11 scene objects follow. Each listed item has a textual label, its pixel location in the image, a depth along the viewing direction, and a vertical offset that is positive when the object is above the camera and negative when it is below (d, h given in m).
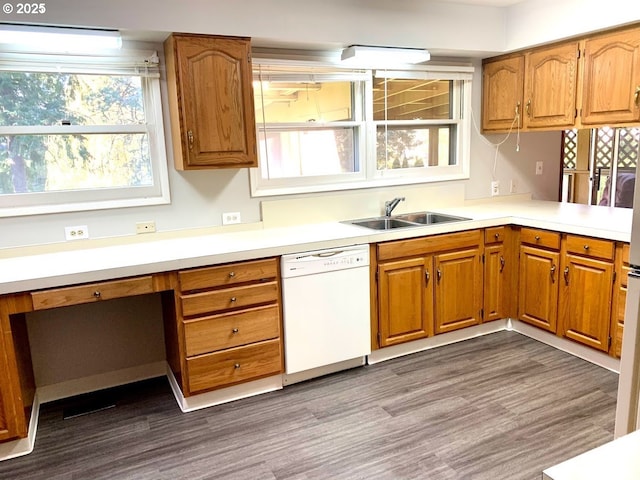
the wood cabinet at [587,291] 3.04 -0.93
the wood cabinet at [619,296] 2.92 -0.91
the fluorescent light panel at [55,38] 2.47 +0.68
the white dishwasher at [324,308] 2.93 -0.95
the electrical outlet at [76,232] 2.91 -0.40
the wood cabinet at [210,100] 2.79 +0.36
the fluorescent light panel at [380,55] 3.25 +0.68
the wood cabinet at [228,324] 2.69 -0.94
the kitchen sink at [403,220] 3.64 -0.51
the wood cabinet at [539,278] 3.39 -0.94
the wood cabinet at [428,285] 3.26 -0.93
